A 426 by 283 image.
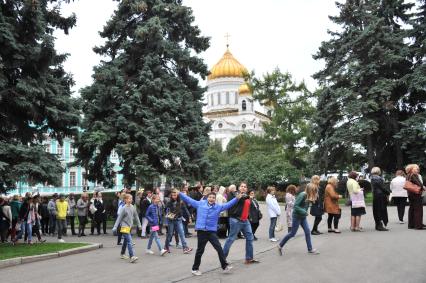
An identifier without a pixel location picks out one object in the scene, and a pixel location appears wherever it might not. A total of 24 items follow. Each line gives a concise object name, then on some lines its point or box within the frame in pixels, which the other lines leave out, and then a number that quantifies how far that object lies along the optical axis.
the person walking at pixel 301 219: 11.89
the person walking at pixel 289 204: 17.09
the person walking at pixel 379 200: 15.74
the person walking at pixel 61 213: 18.39
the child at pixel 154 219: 13.70
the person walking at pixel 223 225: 16.67
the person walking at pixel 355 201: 15.90
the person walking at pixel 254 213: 15.94
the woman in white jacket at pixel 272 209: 15.88
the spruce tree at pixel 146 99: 24.14
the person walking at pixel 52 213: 21.34
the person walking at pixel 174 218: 14.08
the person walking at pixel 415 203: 15.41
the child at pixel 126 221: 12.88
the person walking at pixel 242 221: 11.15
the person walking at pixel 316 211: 15.77
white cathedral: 98.50
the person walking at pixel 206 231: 9.98
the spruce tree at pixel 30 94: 15.30
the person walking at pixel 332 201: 15.84
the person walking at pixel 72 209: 21.55
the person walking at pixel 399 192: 16.86
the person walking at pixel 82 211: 20.62
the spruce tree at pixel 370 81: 31.23
